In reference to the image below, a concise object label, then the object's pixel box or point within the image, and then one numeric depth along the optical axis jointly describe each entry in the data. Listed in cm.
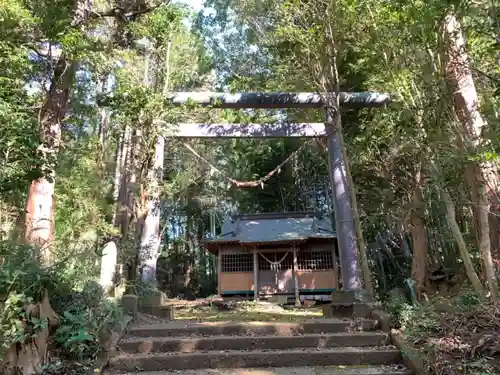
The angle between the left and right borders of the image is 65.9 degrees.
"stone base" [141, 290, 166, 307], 574
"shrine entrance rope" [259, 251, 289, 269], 1380
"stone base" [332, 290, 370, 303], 521
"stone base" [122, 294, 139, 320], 484
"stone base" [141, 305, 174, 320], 569
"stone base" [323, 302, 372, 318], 489
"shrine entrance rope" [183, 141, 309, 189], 870
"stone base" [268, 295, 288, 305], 1285
